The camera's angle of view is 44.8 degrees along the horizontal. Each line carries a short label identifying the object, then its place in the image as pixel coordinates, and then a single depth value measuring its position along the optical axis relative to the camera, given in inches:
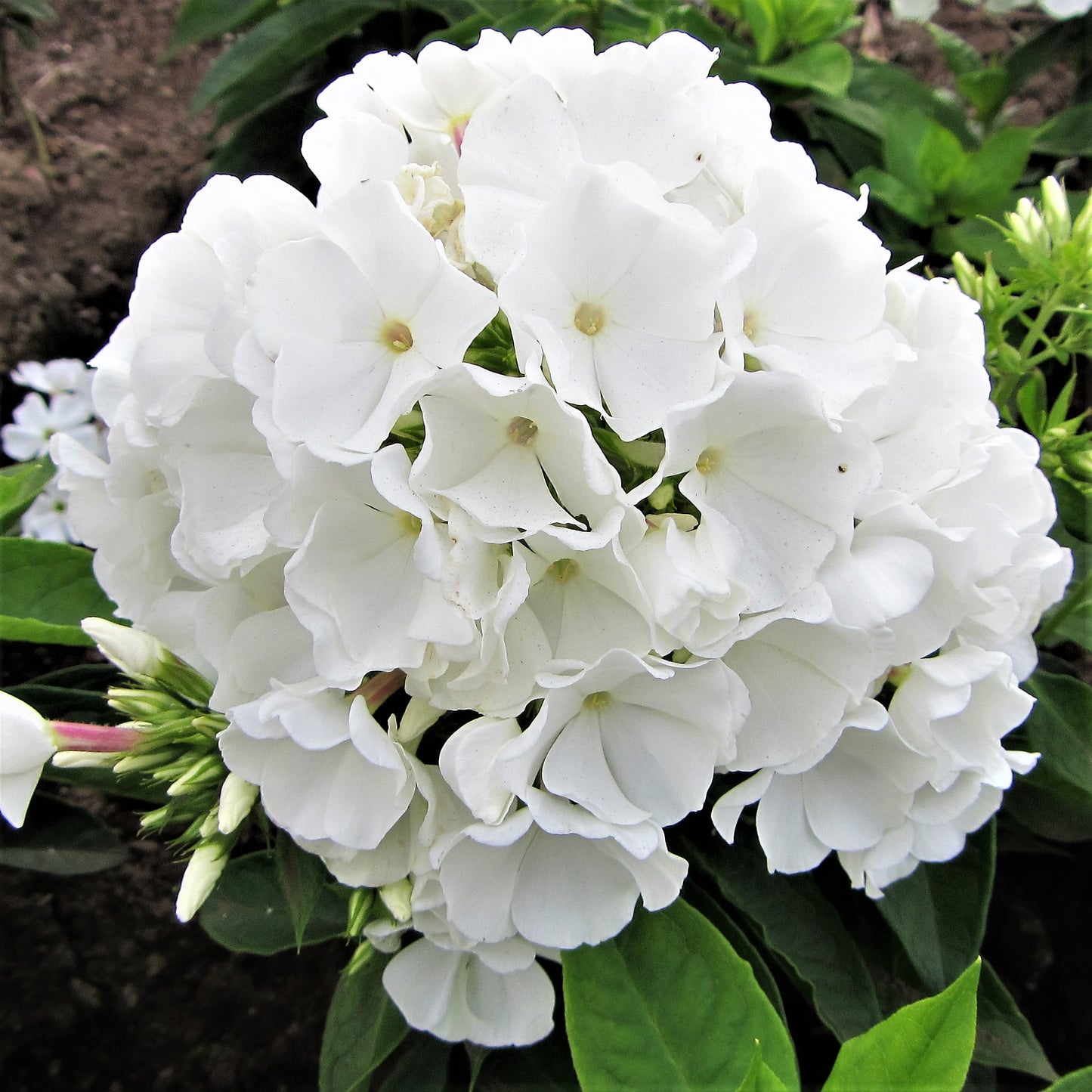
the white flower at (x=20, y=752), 7.2
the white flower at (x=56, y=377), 14.5
